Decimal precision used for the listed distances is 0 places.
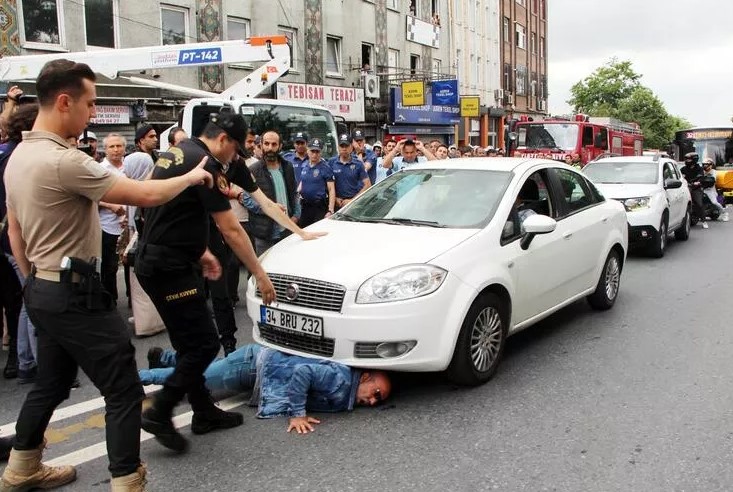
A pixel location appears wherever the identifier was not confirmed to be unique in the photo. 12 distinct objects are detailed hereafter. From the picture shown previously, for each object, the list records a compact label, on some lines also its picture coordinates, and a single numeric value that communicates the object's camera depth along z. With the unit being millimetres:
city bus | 23781
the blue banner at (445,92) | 28766
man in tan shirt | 2754
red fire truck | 20266
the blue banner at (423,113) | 27172
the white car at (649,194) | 10195
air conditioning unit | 25516
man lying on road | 4082
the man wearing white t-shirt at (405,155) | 9633
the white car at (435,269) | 4230
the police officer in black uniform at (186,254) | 3520
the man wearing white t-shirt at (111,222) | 6316
